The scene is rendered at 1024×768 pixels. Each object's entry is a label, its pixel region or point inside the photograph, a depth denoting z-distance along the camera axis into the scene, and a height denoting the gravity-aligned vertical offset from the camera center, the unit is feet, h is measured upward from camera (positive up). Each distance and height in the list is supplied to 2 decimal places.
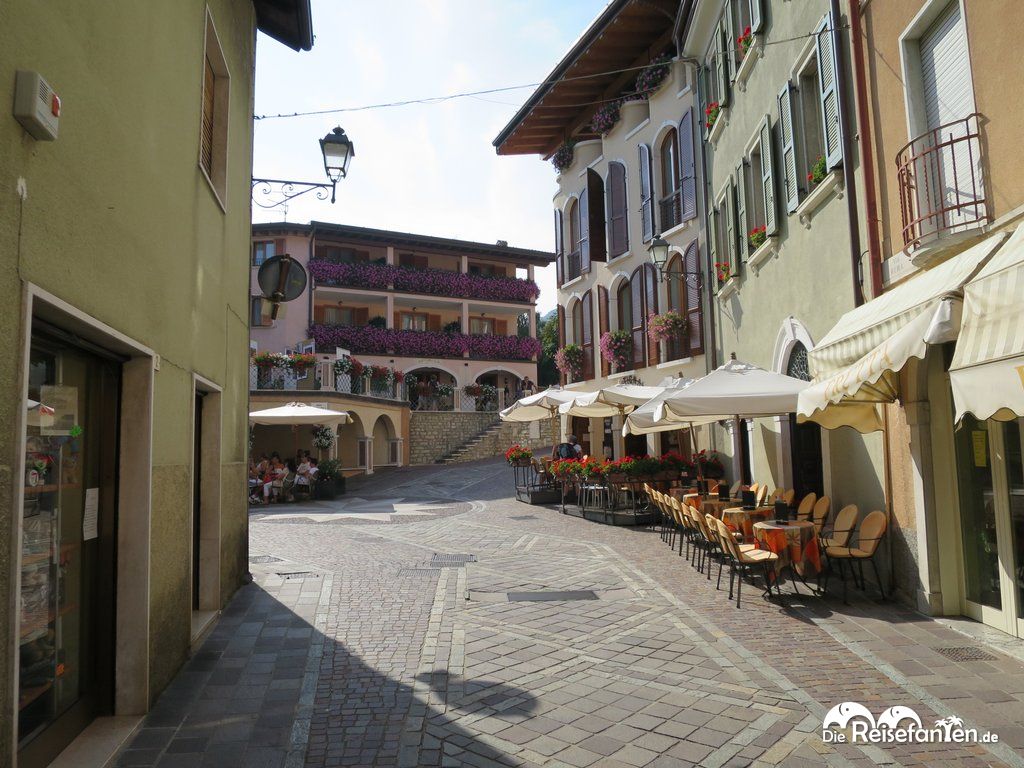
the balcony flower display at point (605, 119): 70.38 +31.68
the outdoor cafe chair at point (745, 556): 24.06 -3.51
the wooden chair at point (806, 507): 31.17 -2.51
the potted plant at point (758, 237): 38.93 +11.12
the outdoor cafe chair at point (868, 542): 23.70 -3.12
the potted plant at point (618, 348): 68.85 +9.62
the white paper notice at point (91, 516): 14.19 -0.98
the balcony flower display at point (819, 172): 29.96 +11.04
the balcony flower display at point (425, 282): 121.60 +30.00
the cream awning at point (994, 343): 14.06 +1.98
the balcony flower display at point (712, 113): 48.60 +22.16
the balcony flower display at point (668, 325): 59.16 +9.93
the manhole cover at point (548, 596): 25.52 -4.94
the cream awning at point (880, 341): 17.61 +2.81
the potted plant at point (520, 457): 61.82 -0.28
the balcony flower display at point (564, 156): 79.61 +31.89
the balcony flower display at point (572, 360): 78.89 +9.82
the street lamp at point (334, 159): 30.42 +12.25
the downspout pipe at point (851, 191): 26.73 +9.18
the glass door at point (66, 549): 11.81 -1.48
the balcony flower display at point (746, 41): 39.73 +21.76
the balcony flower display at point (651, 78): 62.44 +31.63
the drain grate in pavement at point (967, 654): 17.63 -5.07
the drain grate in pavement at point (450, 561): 32.48 -4.71
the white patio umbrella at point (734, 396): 29.19 +2.09
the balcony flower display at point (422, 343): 119.55 +19.09
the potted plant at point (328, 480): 67.51 -1.94
